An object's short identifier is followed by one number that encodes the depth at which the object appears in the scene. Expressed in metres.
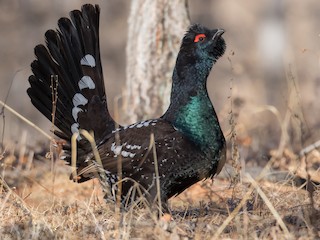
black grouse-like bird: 11.37
